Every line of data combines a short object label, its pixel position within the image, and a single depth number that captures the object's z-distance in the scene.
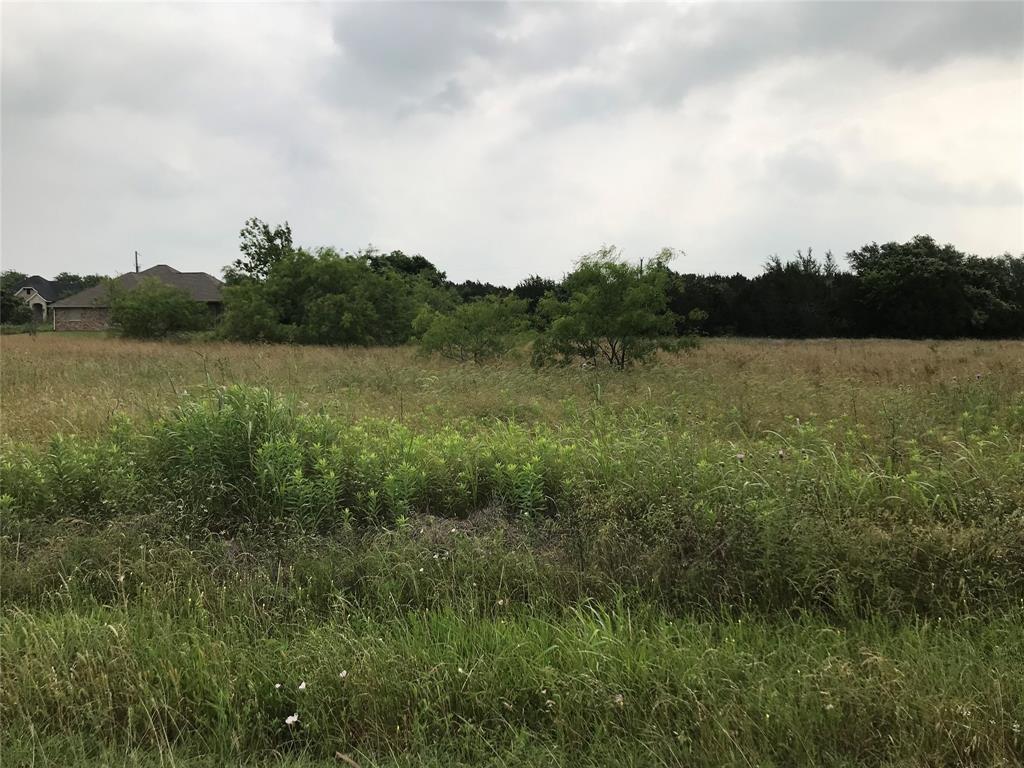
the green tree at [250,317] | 27.09
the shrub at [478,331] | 18.09
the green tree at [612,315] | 14.10
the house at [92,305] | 51.06
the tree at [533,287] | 45.94
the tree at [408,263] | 50.31
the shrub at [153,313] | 32.47
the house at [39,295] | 66.62
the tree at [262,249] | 36.88
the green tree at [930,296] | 36.53
